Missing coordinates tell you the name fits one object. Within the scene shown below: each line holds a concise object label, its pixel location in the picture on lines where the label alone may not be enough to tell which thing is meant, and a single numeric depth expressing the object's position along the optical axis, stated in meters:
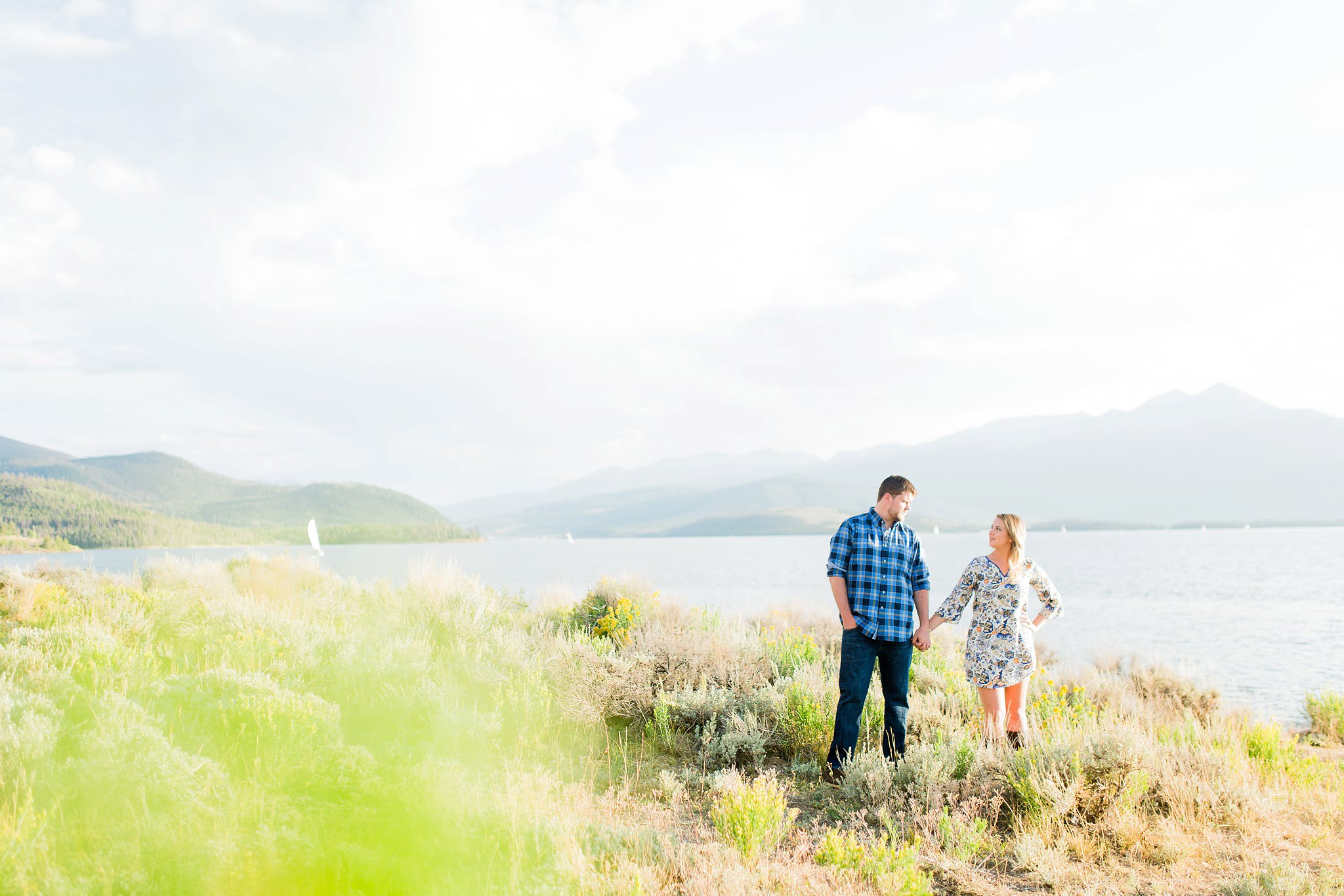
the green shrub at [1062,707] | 6.86
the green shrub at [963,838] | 4.23
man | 5.59
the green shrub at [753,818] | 4.11
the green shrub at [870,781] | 5.03
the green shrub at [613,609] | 9.79
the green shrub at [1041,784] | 4.61
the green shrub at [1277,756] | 6.36
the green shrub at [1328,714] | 10.28
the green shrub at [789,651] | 8.10
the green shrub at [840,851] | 3.80
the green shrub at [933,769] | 4.87
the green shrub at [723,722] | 6.04
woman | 5.87
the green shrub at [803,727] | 6.24
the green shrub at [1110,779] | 4.77
